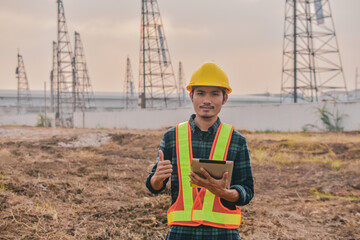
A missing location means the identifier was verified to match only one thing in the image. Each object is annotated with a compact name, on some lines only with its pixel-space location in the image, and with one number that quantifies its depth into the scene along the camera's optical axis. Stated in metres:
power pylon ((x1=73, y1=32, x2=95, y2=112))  46.47
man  2.27
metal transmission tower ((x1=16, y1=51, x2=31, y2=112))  59.16
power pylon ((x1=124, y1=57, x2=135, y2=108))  57.66
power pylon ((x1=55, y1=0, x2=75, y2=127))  41.91
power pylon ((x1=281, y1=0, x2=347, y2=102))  26.64
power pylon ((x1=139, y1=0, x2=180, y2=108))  33.97
